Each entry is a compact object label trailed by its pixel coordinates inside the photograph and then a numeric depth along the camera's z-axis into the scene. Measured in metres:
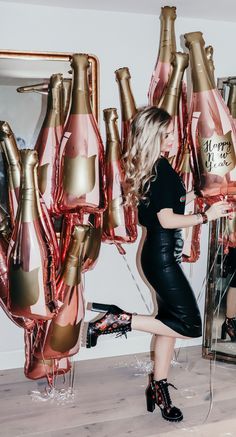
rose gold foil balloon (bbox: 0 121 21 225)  1.95
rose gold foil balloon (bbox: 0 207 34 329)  1.96
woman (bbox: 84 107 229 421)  1.82
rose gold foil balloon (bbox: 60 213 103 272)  2.05
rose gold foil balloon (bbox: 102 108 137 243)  2.12
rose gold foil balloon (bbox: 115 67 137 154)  2.21
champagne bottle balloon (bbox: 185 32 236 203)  1.97
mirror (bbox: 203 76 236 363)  2.48
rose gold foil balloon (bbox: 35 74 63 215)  2.01
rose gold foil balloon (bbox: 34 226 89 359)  1.92
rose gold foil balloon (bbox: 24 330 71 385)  2.10
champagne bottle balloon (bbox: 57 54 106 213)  1.94
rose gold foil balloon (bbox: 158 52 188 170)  2.08
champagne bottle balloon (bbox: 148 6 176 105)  2.17
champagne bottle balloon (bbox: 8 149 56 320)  1.81
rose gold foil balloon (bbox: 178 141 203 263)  2.26
